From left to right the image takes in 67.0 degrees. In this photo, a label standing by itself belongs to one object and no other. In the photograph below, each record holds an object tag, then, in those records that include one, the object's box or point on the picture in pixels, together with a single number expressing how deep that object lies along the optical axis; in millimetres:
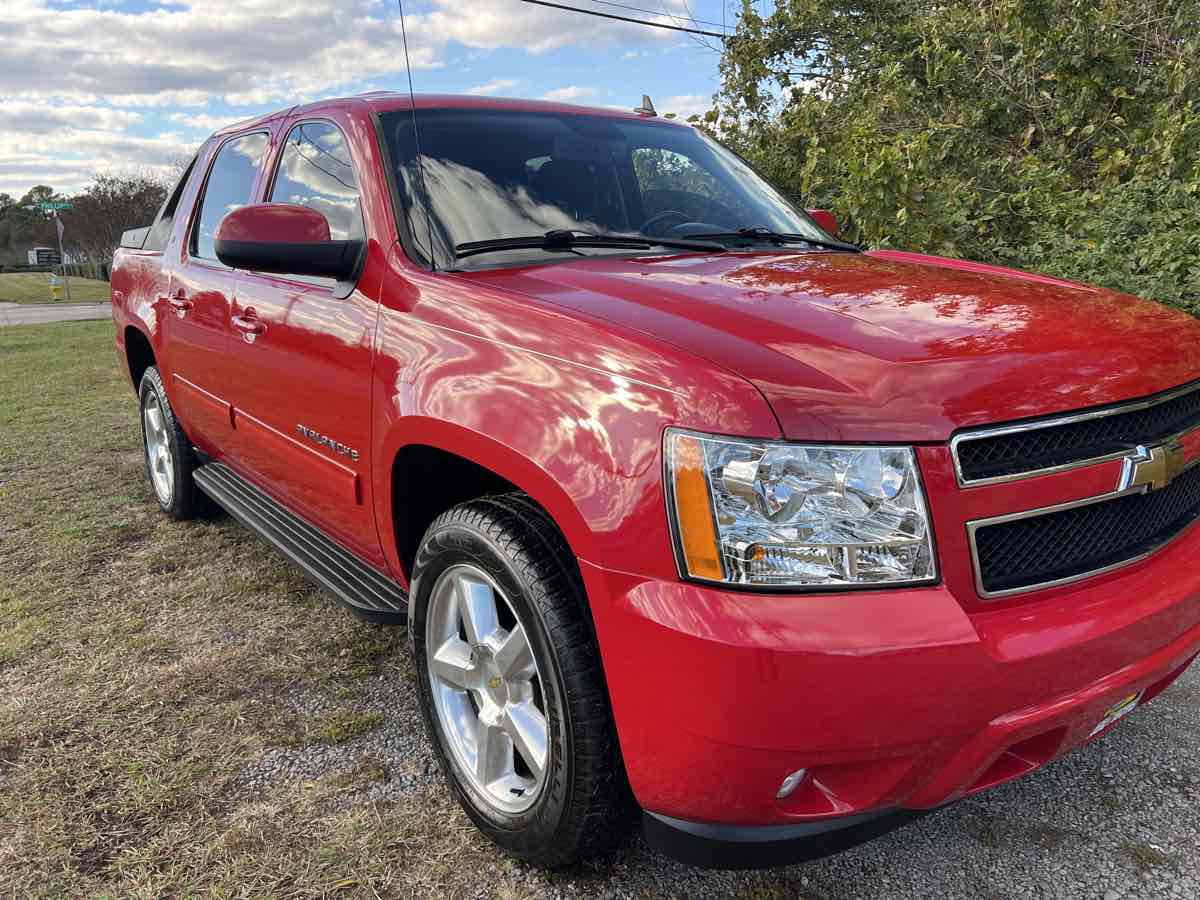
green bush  6191
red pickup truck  1530
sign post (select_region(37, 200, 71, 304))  38625
